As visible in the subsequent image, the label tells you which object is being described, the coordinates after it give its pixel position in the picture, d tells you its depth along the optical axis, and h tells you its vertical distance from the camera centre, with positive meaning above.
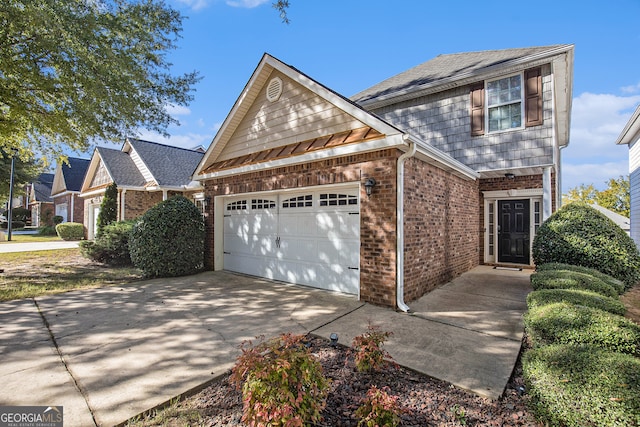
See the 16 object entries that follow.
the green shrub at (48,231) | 22.20 -1.37
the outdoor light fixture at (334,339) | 3.62 -1.56
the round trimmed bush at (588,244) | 5.69 -0.71
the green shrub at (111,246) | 9.95 -1.13
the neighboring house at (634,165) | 11.25 +1.74
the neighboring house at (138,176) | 14.48 +1.87
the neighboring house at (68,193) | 21.70 +1.50
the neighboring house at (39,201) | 30.23 +1.28
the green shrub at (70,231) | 18.25 -1.12
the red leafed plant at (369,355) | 2.95 -1.44
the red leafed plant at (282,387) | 1.94 -1.24
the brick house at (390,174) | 5.48 +0.86
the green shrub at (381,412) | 2.09 -1.44
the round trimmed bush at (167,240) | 7.75 -0.75
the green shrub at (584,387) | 1.94 -1.26
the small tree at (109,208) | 13.37 +0.19
